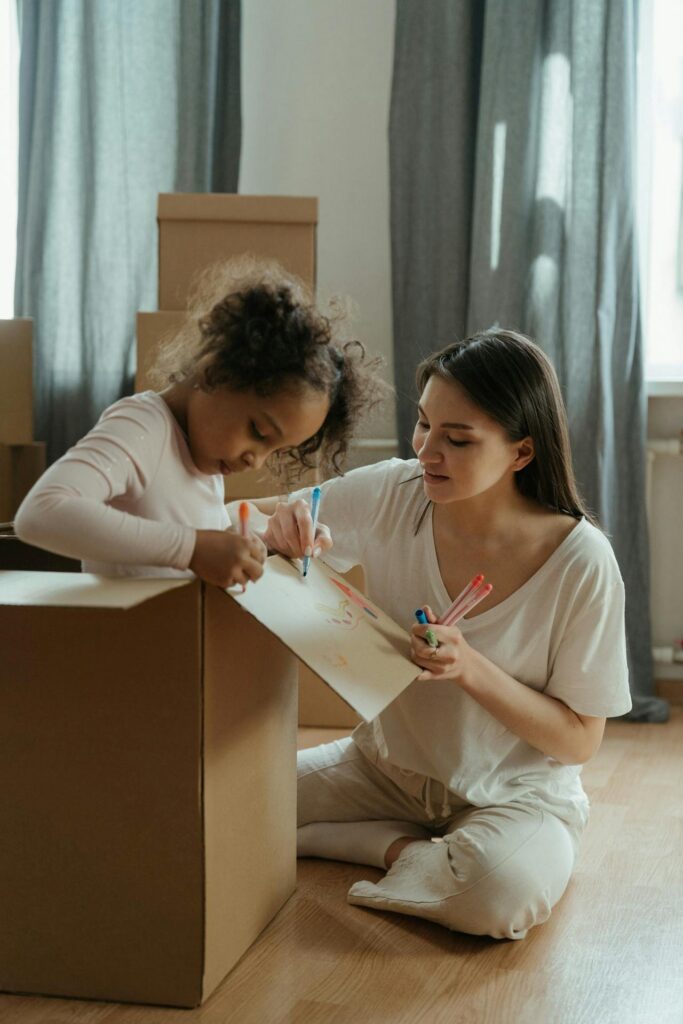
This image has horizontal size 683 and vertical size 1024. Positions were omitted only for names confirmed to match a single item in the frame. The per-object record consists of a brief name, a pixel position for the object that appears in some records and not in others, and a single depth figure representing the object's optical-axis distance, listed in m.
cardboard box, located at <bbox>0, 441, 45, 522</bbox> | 2.37
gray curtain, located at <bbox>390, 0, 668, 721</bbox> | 2.49
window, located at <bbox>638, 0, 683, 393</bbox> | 2.61
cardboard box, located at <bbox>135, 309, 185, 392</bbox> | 2.19
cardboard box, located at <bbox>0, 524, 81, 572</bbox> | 1.45
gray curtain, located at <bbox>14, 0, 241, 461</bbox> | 2.63
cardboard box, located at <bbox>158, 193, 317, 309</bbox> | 2.21
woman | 1.35
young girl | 1.01
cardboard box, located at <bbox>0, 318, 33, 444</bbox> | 2.37
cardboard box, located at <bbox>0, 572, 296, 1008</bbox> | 1.07
